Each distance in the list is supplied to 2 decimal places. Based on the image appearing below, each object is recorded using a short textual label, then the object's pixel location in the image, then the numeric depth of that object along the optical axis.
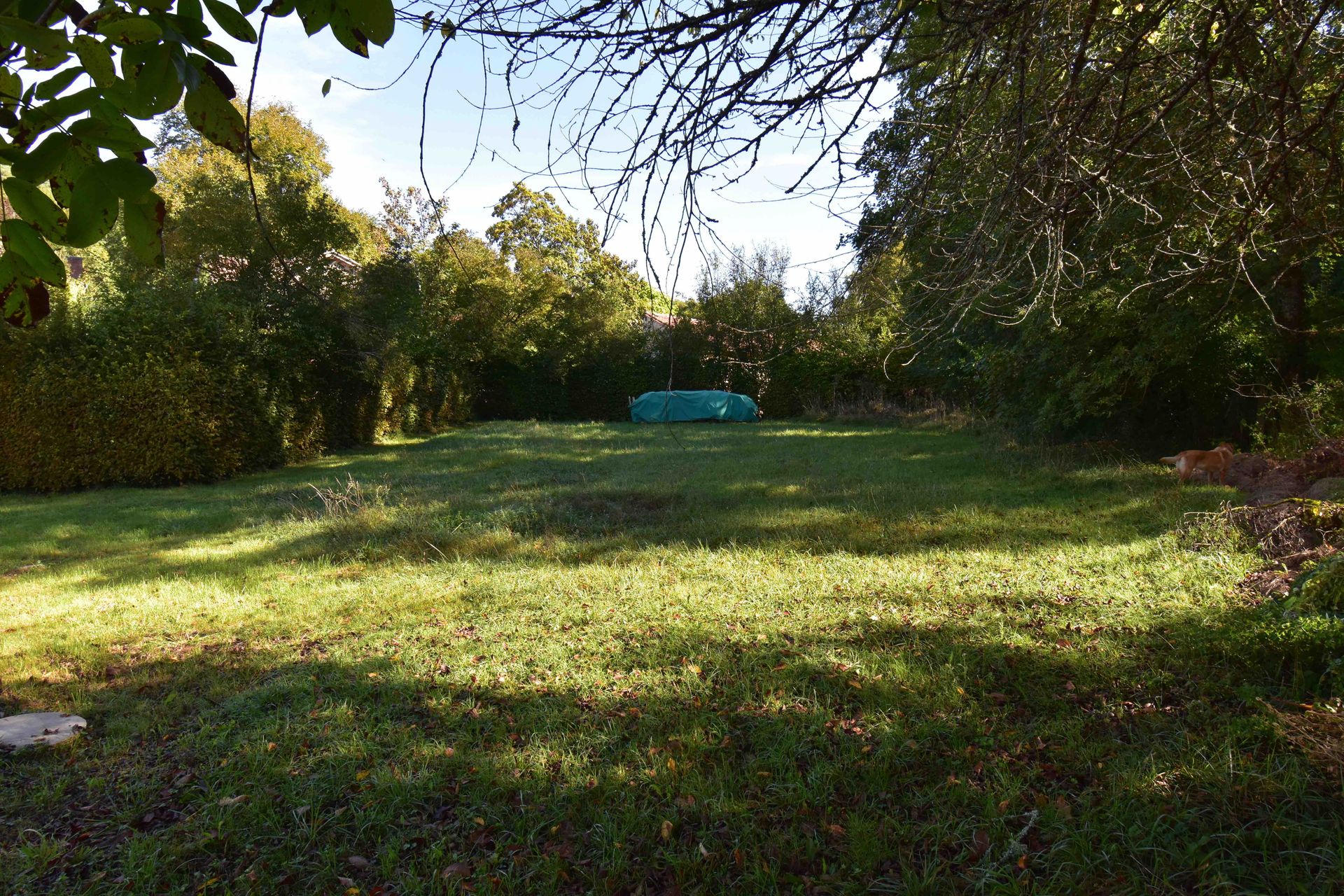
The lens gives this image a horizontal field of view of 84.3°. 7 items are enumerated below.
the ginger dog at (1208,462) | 7.18
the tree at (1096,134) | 2.45
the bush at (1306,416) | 6.79
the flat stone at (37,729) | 3.17
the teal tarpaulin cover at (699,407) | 23.92
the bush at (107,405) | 11.02
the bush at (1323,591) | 3.18
